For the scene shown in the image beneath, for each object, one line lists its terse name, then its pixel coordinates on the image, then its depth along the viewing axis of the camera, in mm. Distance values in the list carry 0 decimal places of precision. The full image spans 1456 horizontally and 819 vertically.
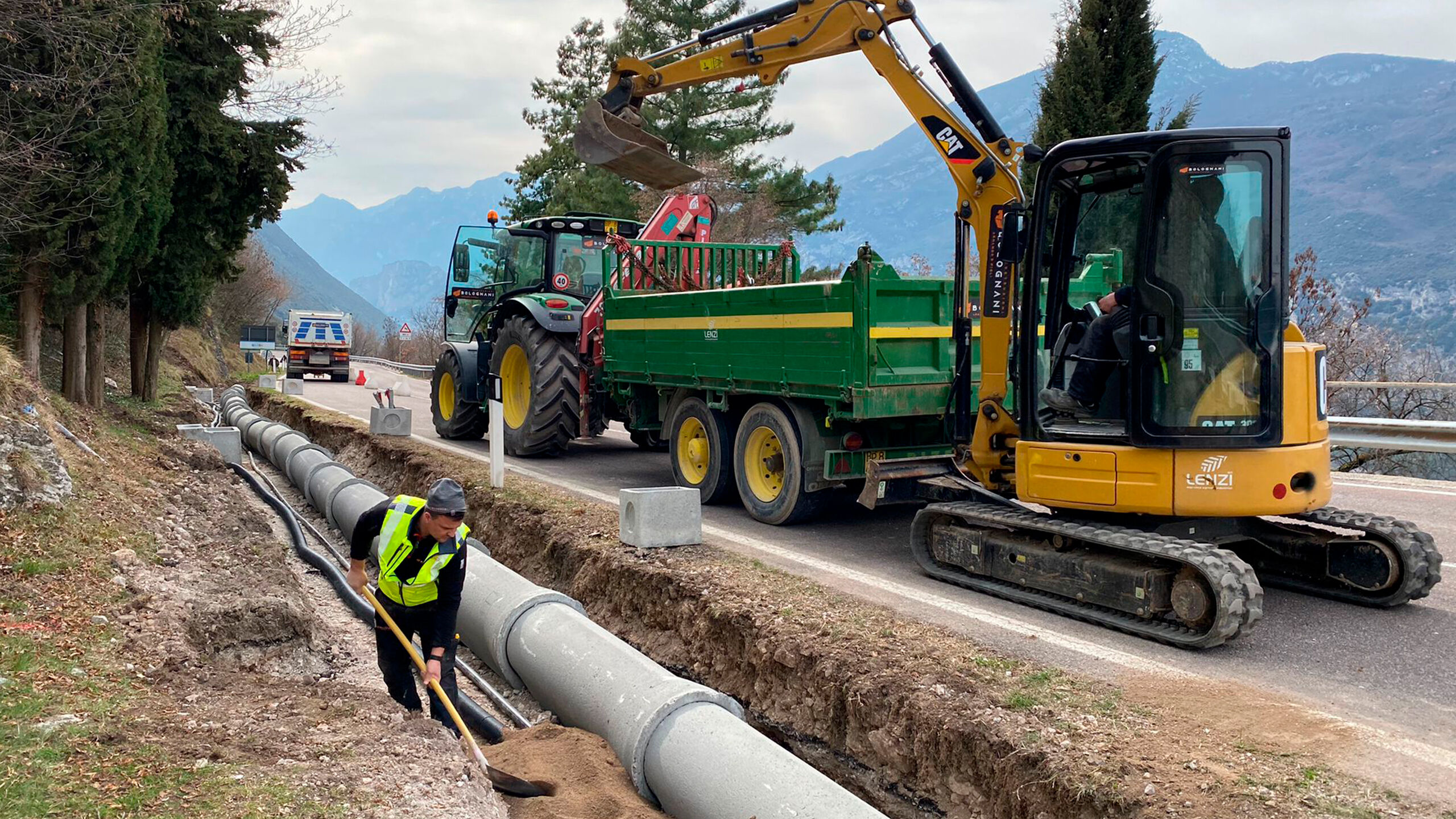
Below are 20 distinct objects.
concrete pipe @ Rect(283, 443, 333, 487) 12641
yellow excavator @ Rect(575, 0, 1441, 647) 5727
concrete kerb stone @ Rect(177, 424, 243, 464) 13938
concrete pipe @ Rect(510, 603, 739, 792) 4730
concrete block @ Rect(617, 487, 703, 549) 7664
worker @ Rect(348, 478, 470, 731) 5098
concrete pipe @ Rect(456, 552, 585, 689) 6133
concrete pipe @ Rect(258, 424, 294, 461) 15180
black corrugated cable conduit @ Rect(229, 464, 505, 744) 5449
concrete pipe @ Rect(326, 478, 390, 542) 9883
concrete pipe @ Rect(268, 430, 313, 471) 13945
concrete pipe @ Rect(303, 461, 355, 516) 11234
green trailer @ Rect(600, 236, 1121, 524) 7855
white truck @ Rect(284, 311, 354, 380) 40812
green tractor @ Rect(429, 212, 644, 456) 12445
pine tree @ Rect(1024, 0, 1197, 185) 16984
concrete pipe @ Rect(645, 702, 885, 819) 3934
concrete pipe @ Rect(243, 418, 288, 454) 16109
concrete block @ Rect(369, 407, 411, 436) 14609
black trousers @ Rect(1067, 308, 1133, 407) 6172
